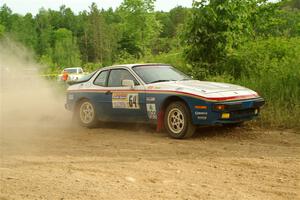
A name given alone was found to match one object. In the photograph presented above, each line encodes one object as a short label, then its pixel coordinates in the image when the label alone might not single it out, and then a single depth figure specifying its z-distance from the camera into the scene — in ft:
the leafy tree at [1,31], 183.04
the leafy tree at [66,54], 198.50
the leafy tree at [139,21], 170.30
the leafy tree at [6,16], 272.64
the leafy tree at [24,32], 226.89
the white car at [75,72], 116.70
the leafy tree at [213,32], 44.78
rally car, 28.45
